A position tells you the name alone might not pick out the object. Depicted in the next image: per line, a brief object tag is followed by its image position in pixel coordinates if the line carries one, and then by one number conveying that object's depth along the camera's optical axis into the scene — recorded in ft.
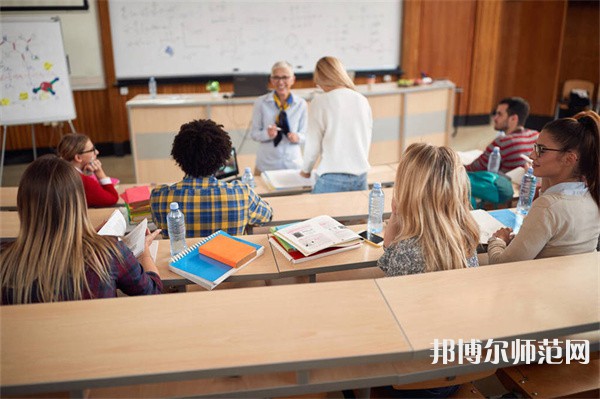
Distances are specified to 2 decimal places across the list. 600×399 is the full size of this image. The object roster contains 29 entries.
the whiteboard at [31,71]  17.46
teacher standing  13.98
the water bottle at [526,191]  10.59
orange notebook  7.38
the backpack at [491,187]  11.25
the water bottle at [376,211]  8.90
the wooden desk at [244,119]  17.85
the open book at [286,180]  12.19
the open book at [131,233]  7.16
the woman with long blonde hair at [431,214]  6.49
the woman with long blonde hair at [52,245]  5.56
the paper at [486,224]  8.80
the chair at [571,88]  24.95
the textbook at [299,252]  7.63
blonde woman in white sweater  11.01
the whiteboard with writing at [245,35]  21.50
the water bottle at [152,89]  18.57
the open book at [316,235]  7.77
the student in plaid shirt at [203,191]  8.18
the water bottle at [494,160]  12.27
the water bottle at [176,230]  7.99
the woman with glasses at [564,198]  7.10
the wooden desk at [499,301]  5.28
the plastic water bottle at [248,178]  12.04
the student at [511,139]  12.32
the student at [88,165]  10.40
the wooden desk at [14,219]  9.43
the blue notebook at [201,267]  7.09
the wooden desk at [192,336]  4.69
